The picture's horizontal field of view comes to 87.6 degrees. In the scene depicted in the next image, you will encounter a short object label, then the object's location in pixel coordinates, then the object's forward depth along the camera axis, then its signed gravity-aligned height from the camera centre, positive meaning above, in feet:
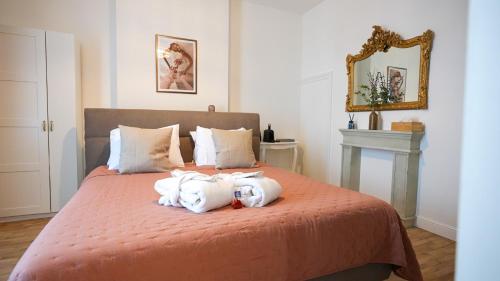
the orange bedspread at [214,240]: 3.10 -1.64
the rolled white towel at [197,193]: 4.53 -1.28
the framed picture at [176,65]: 10.92 +2.44
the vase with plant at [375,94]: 9.72 +1.21
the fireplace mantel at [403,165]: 8.56 -1.30
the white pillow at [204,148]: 9.23 -0.96
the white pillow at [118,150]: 8.35 -0.97
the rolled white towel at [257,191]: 4.93 -1.31
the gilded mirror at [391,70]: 8.59 +2.07
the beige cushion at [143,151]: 7.75 -0.91
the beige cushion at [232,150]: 8.83 -0.94
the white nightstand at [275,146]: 12.34 -1.09
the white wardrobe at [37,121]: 8.56 -0.08
